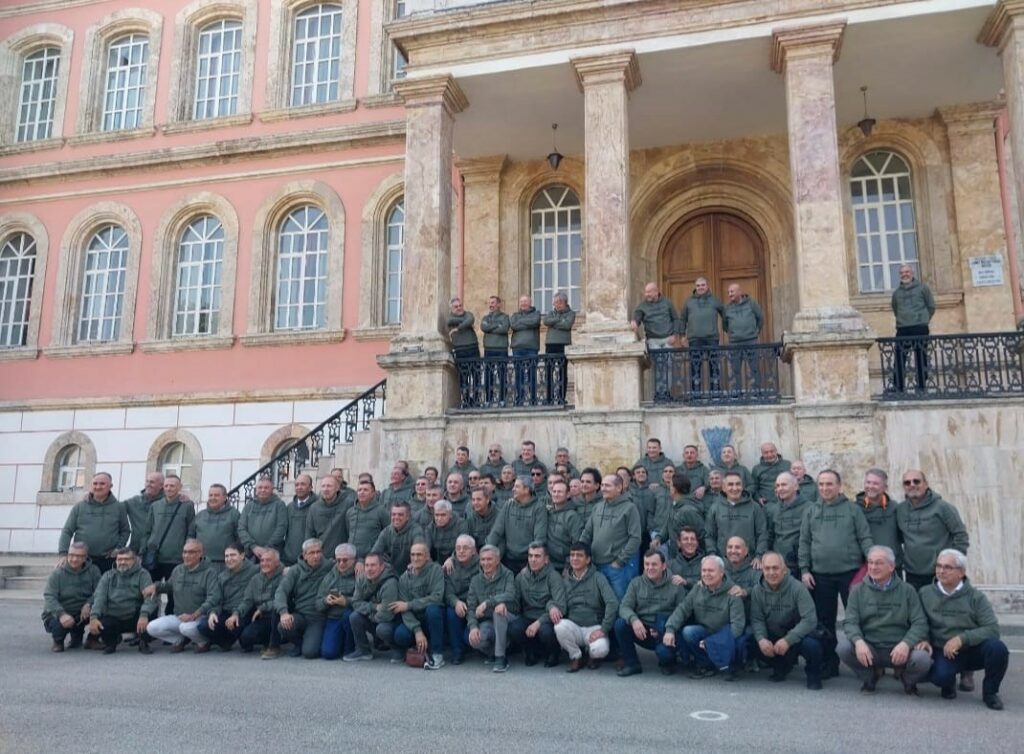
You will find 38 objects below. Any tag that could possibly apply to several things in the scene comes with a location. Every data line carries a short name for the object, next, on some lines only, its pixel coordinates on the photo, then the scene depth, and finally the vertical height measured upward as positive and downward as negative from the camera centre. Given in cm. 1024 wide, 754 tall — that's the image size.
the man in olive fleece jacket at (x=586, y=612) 705 -71
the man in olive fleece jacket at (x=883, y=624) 605 -70
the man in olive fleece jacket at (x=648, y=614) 686 -70
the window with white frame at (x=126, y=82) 1822 +948
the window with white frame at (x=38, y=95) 1875 +946
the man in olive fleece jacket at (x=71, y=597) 812 -69
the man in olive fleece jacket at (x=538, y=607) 721 -68
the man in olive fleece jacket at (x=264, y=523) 891 +3
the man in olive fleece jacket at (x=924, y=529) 688 -1
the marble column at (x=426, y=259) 1141 +370
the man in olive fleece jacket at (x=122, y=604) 802 -74
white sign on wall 1284 +383
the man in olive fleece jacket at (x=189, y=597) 802 -68
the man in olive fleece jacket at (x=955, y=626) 587 -68
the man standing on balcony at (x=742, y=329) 1085 +256
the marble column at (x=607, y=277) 1066 +326
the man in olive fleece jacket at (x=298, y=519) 895 +7
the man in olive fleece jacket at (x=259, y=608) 786 -75
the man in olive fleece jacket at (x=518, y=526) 802 +1
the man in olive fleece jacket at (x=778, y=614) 645 -65
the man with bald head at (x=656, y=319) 1148 +279
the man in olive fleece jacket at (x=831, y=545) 699 -14
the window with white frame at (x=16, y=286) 1792 +502
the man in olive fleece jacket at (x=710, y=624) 662 -76
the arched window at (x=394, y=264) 1593 +490
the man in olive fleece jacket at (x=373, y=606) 749 -69
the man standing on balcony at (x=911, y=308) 1065 +274
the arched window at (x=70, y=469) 1667 +110
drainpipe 1277 +472
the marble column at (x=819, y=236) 1013 +360
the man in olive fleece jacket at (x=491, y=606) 716 -67
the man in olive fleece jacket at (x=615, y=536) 769 -8
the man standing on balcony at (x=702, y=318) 1132 +277
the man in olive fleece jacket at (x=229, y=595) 798 -65
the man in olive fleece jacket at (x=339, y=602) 766 -68
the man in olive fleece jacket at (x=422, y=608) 732 -70
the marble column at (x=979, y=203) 1279 +493
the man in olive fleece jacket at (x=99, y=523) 901 +3
